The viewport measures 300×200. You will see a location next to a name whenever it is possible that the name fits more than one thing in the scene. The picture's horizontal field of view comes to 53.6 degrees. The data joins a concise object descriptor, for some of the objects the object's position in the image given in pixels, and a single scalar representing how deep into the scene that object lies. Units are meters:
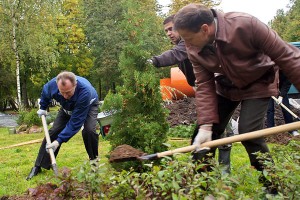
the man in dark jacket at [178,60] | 3.42
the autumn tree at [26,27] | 17.23
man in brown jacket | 2.19
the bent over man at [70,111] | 3.94
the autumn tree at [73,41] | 23.88
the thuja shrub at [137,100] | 3.76
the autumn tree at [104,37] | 24.15
